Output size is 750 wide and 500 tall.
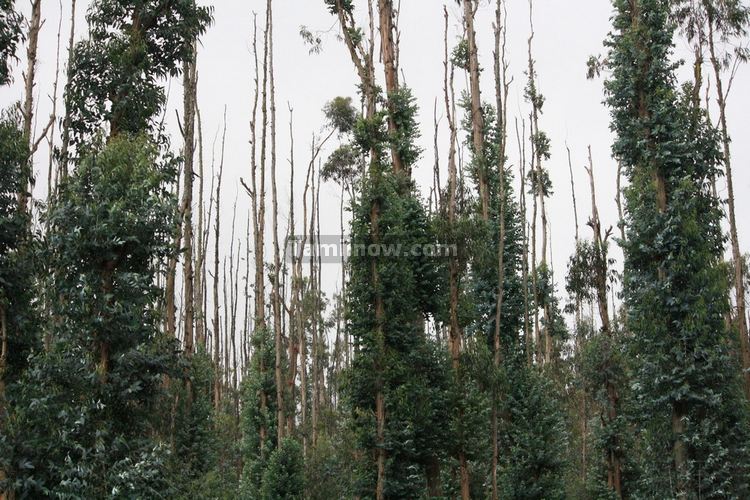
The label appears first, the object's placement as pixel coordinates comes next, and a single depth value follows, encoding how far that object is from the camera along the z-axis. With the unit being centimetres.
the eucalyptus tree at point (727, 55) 2108
